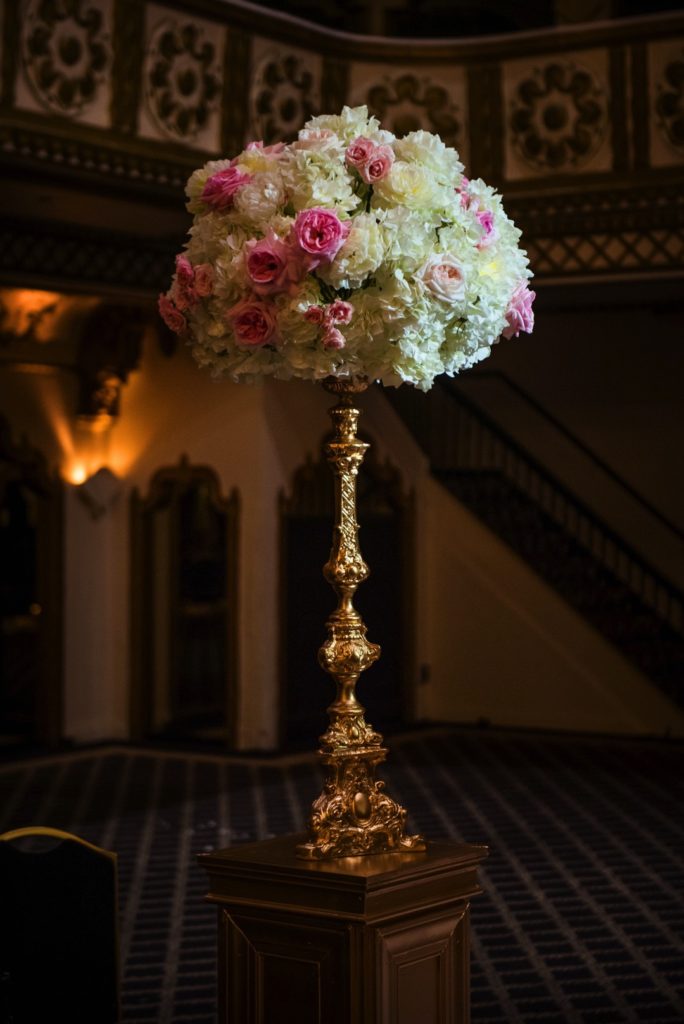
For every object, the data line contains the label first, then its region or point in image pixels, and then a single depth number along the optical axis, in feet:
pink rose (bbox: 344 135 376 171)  11.87
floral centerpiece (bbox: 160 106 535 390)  11.74
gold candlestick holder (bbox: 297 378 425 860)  12.02
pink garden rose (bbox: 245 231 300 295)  11.74
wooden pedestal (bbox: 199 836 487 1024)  11.31
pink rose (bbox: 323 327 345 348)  11.68
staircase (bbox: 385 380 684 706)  40.45
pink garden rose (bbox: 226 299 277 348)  11.87
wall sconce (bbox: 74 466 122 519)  39.60
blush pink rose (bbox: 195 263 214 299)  12.23
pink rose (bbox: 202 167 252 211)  12.13
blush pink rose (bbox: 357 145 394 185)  11.80
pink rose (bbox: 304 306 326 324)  11.69
